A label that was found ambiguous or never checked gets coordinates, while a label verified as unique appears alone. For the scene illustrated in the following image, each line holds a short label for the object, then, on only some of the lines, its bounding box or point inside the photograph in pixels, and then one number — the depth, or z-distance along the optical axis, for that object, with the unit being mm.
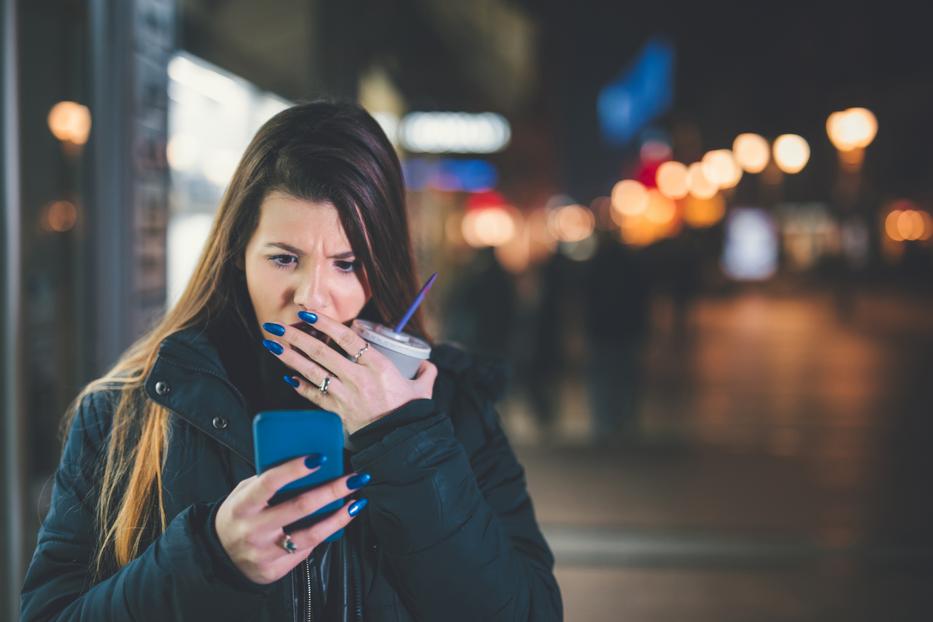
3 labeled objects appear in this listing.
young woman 1260
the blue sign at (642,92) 22453
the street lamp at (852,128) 13672
